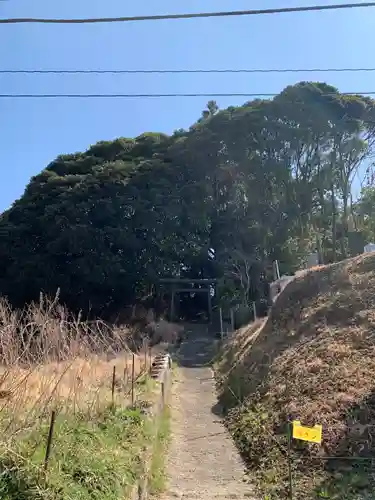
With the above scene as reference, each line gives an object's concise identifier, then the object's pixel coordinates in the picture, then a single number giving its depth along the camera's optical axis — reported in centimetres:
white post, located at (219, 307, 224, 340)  2315
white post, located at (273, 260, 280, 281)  2469
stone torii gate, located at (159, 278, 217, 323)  2923
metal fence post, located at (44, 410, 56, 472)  385
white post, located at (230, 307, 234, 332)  2408
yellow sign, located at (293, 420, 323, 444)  489
